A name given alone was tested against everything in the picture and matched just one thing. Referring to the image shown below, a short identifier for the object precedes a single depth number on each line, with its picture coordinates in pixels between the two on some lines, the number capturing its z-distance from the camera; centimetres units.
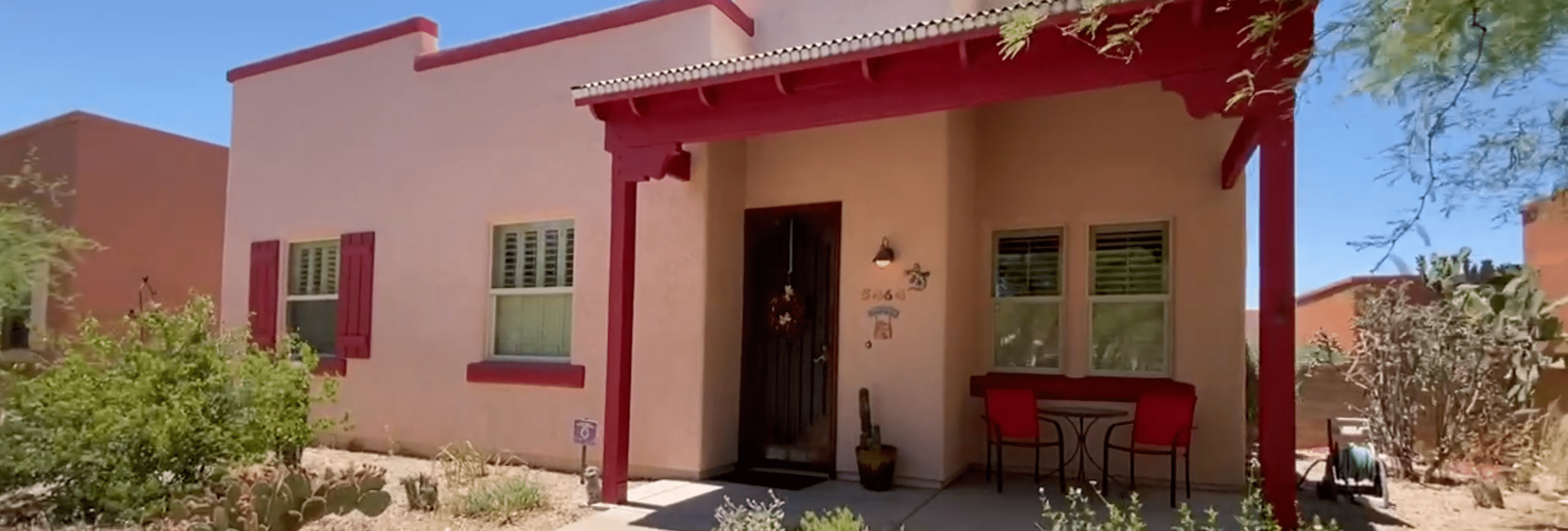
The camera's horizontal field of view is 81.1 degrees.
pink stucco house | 674
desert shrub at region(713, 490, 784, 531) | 533
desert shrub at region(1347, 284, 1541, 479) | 809
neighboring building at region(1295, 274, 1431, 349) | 1559
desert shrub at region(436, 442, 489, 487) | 721
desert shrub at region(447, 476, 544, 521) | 627
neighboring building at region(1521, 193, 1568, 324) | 1112
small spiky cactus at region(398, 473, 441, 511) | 641
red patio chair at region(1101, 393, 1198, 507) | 640
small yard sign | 728
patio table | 677
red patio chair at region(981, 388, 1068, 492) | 678
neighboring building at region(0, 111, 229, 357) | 1349
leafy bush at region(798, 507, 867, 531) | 498
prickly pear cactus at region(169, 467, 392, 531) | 493
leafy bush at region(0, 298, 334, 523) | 590
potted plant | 693
